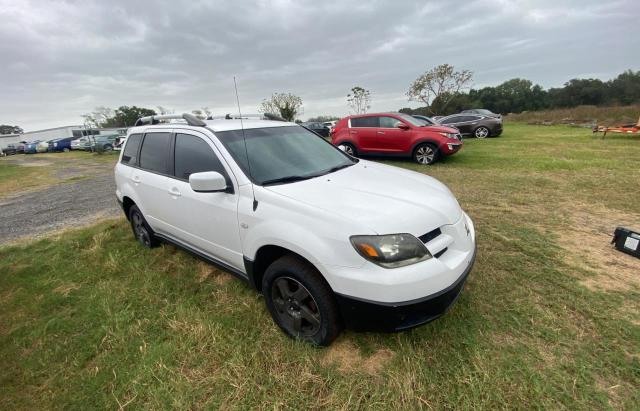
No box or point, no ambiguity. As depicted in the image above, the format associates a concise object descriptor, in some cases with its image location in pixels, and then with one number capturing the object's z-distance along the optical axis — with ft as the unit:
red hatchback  29.04
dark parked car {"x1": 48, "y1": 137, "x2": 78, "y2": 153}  95.81
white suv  6.07
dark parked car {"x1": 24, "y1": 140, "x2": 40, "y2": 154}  99.95
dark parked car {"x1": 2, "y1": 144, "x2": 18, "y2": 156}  114.07
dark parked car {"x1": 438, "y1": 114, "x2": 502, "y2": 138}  51.67
